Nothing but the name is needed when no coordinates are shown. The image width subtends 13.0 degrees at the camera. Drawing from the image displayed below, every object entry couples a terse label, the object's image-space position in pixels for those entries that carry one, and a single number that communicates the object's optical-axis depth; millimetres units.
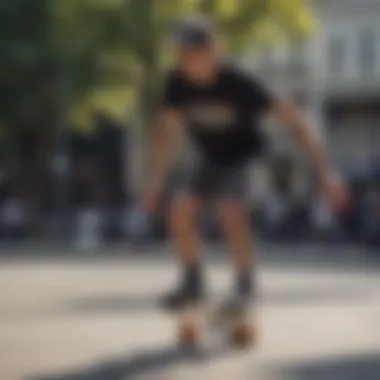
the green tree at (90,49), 42361
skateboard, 8449
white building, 55817
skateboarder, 8282
